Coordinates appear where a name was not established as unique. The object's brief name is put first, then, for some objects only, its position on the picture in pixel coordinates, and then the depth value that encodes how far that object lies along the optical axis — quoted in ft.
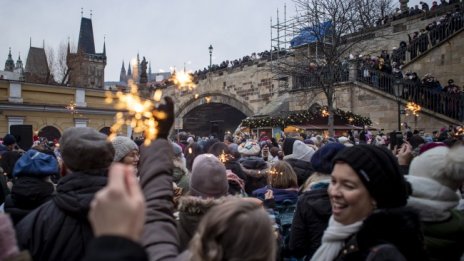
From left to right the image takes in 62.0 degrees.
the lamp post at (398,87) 49.14
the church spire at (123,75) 416.09
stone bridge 58.05
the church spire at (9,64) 295.89
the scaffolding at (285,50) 74.18
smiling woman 6.47
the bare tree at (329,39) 50.68
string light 51.08
